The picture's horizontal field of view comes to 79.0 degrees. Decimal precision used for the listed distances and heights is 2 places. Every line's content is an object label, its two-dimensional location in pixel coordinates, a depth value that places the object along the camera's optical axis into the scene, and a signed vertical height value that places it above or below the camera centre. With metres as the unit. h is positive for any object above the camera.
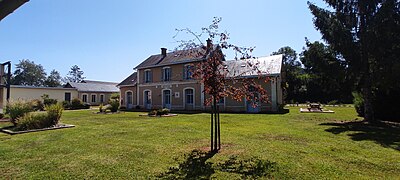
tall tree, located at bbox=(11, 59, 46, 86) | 66.12 +7.18
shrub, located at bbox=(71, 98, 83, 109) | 28.41 -0.47
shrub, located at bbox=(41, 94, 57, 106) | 28.09 -0.09
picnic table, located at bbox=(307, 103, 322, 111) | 20.84 -0.76
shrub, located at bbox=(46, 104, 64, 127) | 10.80 -0.60
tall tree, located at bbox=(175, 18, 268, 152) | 6.07 +0.57
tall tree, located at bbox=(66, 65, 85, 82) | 83.52 +9.20
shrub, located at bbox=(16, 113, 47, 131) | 10.02 -0.89
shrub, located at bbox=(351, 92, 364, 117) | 15.36 -0.33
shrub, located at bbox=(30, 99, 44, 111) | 24.03 -0.56
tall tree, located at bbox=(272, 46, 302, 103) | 38.50 +2.20
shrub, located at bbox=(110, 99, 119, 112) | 21.53 -0.56
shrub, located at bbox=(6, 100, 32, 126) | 10.73 -0.40
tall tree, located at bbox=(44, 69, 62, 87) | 69.25 +6.15
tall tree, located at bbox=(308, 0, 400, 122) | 11.38 +3.30
